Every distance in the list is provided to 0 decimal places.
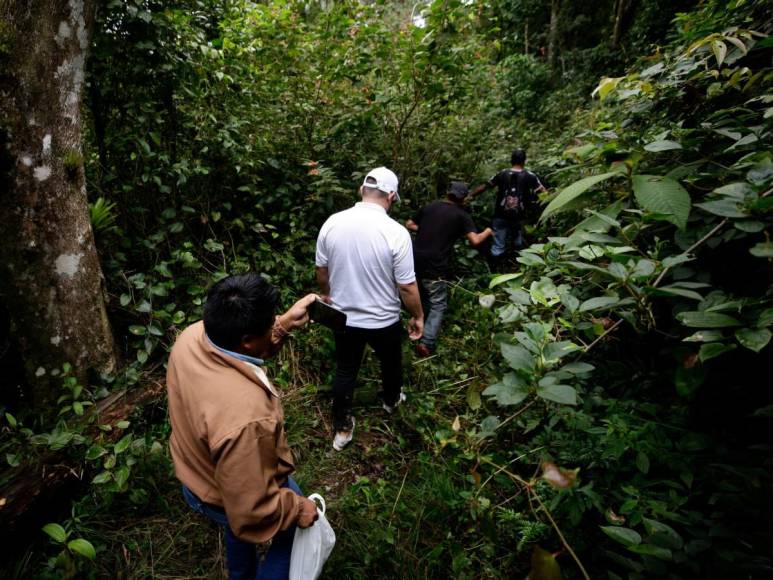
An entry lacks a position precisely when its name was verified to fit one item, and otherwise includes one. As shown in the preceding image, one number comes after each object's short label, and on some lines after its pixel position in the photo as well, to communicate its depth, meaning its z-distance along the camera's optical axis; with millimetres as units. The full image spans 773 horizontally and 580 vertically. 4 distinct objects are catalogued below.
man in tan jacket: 1262
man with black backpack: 4801
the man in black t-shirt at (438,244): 3895
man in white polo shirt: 2561
